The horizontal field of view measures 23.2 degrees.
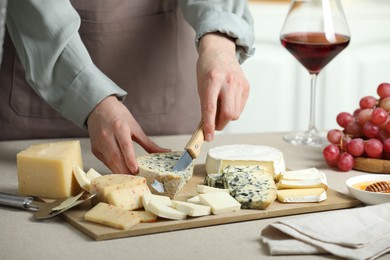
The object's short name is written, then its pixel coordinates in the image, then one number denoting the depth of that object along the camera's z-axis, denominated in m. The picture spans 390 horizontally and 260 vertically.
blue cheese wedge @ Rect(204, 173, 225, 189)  1.21
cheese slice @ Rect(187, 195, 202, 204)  1.13
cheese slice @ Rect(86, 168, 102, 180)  1.19
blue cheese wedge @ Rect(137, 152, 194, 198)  1.18
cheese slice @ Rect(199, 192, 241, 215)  1.10
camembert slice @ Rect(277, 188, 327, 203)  1.16
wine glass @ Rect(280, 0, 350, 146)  1.45
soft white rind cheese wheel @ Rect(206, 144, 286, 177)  1.25
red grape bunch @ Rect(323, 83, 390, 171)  1.32
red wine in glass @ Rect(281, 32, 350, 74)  1.46
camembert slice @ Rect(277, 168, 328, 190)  1.19
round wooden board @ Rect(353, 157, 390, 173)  1.31
